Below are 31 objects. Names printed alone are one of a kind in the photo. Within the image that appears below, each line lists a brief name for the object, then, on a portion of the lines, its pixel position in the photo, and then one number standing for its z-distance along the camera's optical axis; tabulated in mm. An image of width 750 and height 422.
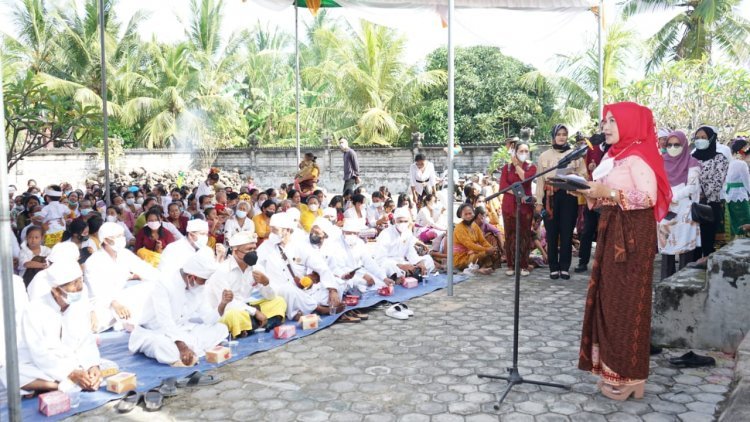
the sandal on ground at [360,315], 5906
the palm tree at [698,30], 18719
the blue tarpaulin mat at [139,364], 3887
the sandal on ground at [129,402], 3816
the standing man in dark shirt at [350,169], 12695
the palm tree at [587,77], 19219
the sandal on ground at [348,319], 5828
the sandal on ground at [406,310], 5998
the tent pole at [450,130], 6695
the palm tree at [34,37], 22266
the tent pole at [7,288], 2979
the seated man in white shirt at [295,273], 5914
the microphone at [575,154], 3667
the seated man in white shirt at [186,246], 5676
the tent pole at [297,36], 11234
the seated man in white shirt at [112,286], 5551
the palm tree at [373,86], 22047
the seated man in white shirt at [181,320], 4715
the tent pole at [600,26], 8828
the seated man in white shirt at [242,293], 5301
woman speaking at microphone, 3801
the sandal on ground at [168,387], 4011
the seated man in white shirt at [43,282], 4293
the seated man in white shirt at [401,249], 7742
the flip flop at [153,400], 3843
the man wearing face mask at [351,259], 6902
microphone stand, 3744
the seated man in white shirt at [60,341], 4027
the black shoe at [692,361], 4391
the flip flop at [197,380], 4227
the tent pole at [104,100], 8703
